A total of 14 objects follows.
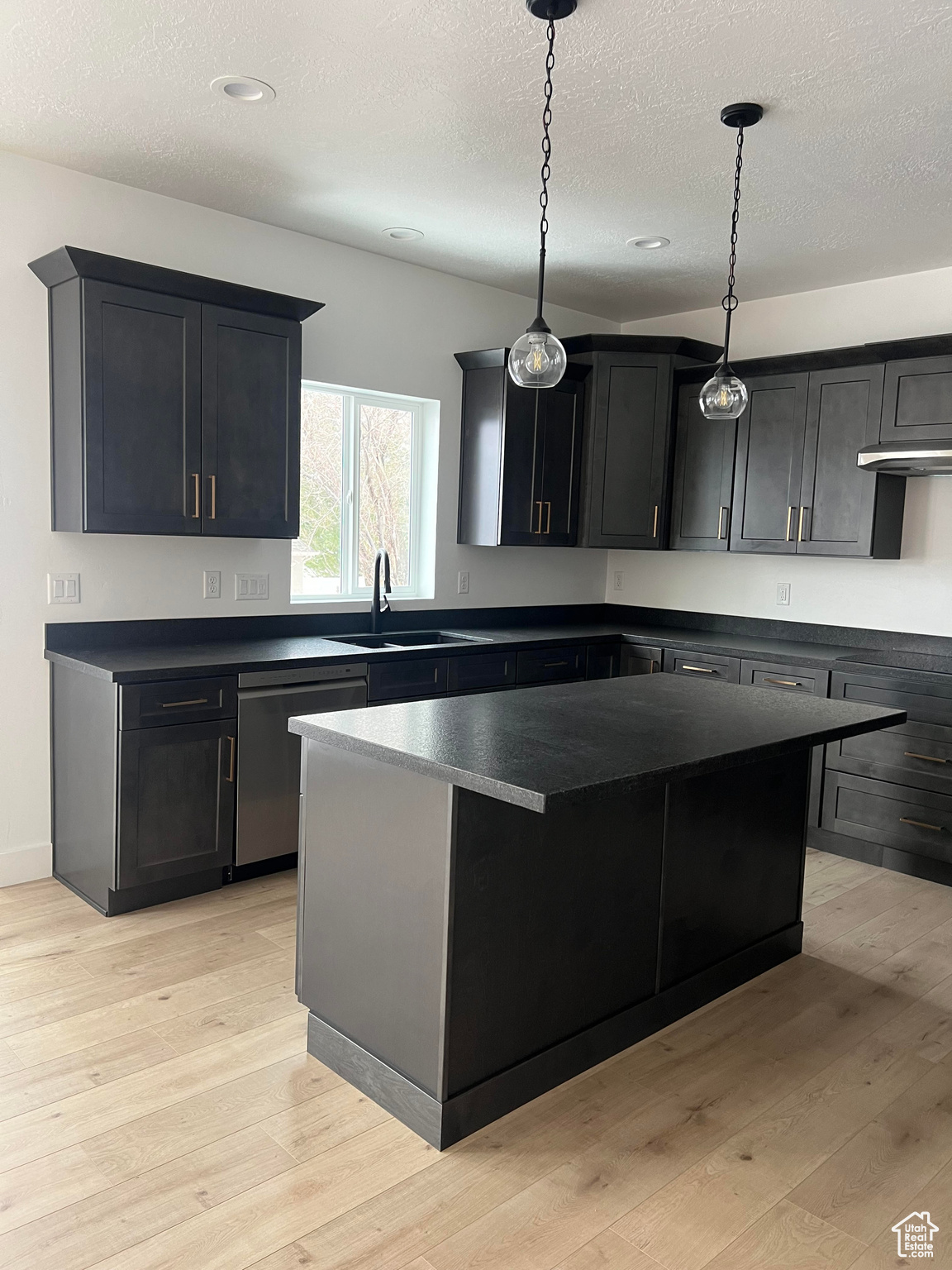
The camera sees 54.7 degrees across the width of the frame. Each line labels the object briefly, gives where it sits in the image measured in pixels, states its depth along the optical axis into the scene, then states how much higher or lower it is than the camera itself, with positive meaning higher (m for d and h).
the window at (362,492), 4.43 +0.26
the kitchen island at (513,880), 2.06 -0.84
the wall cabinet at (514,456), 4.73 +0.49
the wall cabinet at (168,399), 3.26 +0.51
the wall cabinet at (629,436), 4.92 +0.63
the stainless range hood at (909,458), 3.73 +0.44
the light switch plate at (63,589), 3.53 -0.22
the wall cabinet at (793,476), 4.30 +0.41
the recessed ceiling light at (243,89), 2.68 +1.32
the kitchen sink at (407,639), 4.43 -0.47
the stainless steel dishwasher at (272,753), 3.49 -0.82
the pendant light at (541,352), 2.25 +0.49
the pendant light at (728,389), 2.66 +0.49
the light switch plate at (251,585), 4.08 -0.21
